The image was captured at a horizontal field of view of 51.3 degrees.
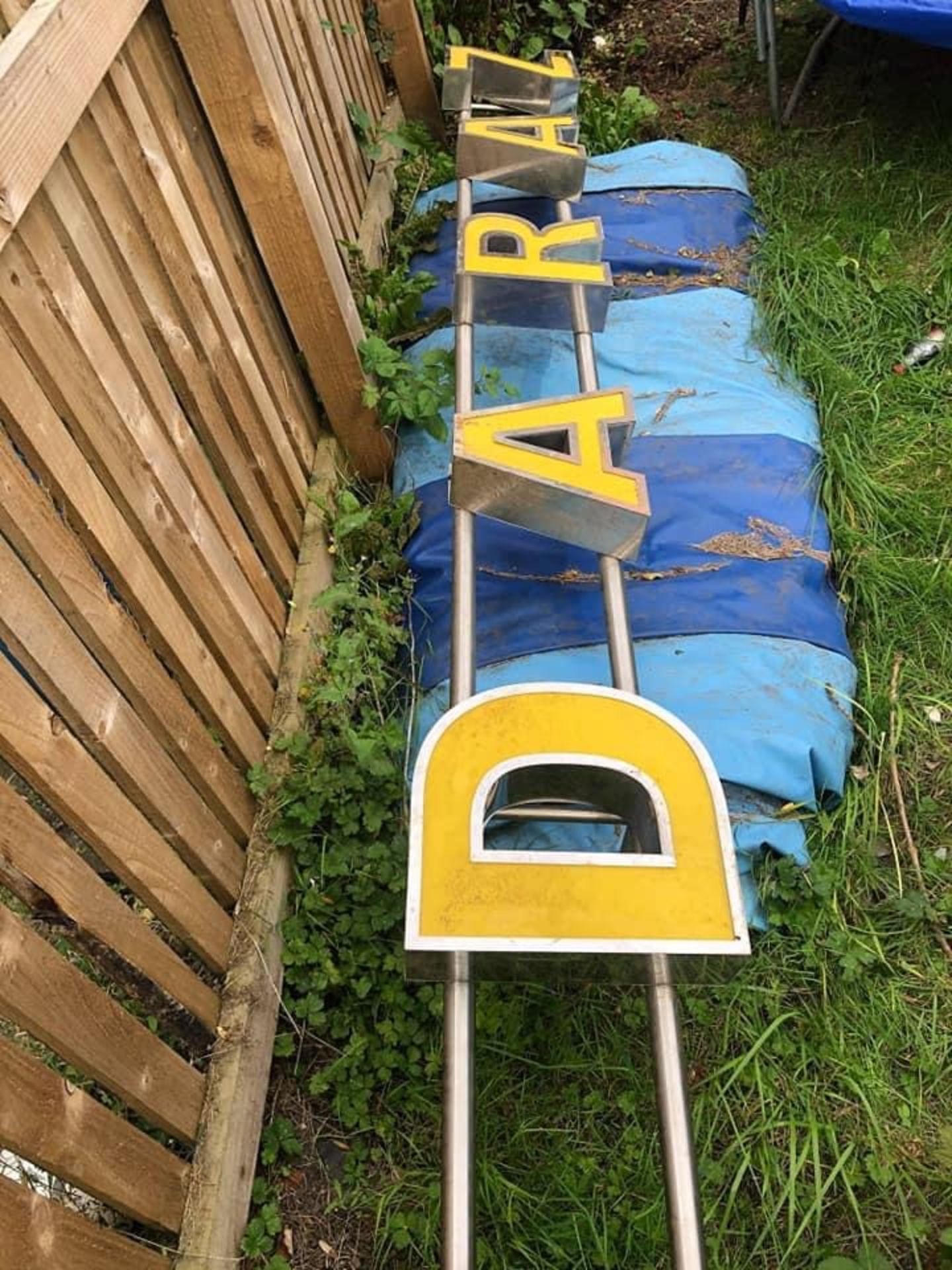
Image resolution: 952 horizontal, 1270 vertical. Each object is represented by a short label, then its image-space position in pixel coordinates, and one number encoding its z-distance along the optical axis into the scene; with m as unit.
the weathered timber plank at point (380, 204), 3.61
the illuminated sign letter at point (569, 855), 1.45
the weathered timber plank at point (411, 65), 4.08
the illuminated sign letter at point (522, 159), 3.39
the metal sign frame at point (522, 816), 1.33
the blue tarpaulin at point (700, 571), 2.22
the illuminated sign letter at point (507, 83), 3.89
